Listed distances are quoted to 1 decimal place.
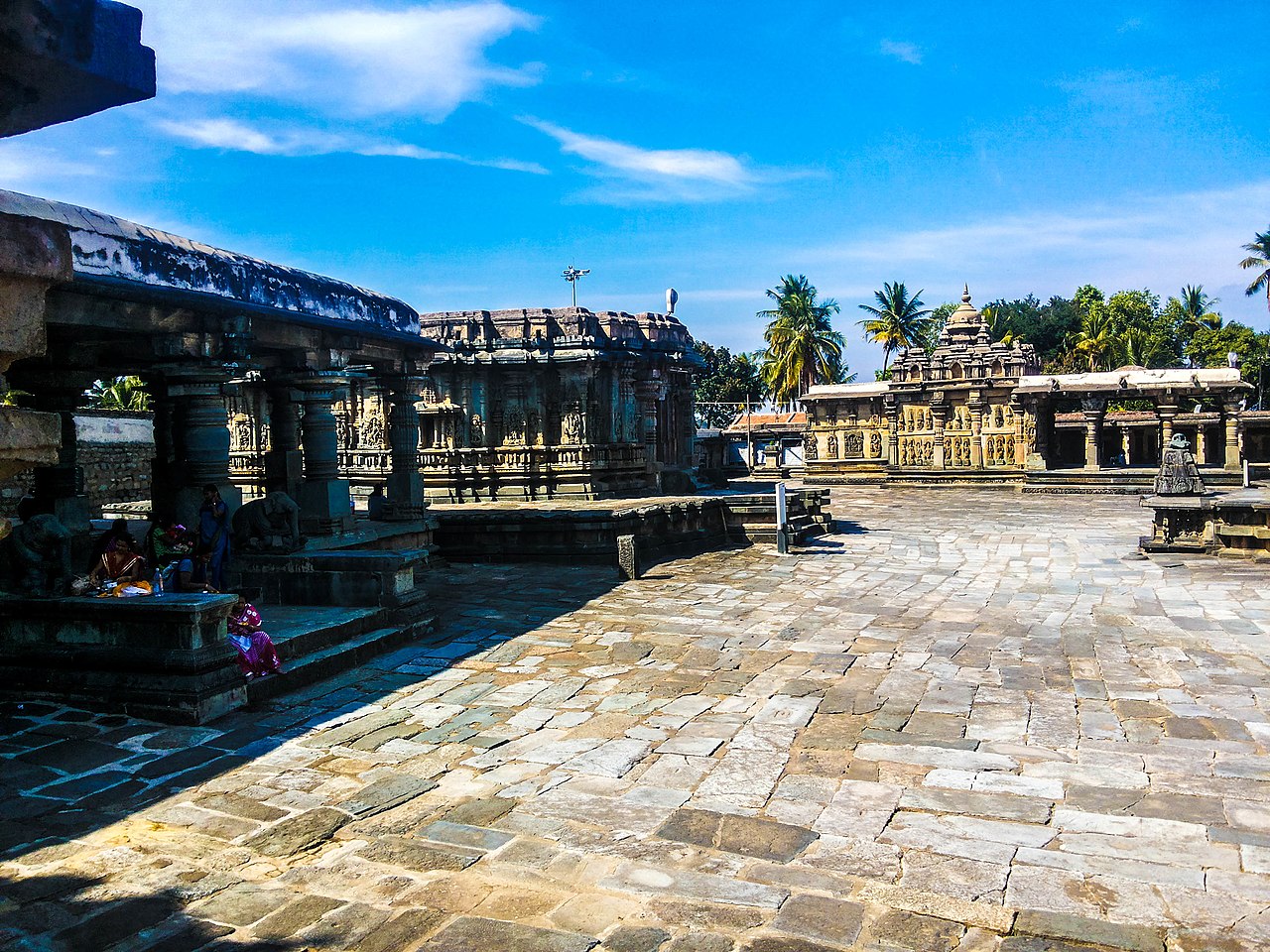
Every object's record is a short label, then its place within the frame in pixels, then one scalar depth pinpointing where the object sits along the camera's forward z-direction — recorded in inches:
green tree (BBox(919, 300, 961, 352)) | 2069.4
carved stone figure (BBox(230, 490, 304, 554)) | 405.1
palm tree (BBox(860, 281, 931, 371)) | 2020.2
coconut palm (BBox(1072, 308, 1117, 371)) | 2071.9
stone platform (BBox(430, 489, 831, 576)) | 582.6
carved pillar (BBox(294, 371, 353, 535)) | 489.4
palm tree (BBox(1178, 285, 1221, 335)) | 2098.9
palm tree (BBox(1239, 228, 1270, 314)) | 1626.5
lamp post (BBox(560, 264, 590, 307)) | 844.0
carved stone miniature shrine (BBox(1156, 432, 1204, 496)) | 595.5
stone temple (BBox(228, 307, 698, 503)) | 725.7
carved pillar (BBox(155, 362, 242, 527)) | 387.9
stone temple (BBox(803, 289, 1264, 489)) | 1142.3
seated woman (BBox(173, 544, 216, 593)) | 328.5
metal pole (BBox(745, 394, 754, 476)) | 1498.5
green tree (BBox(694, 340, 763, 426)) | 2223.2
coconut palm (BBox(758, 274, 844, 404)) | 1979.6
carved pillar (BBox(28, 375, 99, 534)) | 415.5
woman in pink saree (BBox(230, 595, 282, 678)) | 275.1
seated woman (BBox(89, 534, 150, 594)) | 297.3
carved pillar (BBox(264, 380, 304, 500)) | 591.5
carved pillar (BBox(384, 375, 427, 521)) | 563.2
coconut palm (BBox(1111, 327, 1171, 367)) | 2004.2
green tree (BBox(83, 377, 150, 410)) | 1370.6
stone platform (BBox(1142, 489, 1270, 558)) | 551.5
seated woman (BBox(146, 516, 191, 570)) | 342.0
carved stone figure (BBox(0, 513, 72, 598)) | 290.2
